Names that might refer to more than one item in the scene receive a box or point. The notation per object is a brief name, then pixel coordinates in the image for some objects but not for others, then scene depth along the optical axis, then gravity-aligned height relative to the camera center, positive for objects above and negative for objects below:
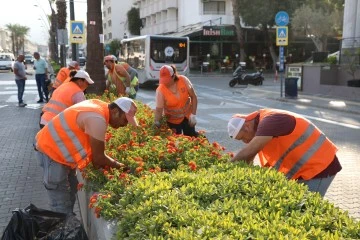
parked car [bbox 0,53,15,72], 42.00 -0.95
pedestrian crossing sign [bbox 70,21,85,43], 14.58 +0.78
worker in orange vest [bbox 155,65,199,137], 5.65 -0.65
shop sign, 40.09 +2.26
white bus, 23.30 -0.06
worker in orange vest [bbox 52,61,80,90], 8.82 -0.47
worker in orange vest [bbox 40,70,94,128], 4.88 -0.49
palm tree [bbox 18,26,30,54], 118.63 +5.63
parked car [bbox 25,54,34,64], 69.32 -1.06
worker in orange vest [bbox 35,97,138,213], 3.43 -0.72
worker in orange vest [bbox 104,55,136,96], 8.46 -0.50
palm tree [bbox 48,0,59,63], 35.83 +2.62
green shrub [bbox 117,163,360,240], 2.04 -0.84
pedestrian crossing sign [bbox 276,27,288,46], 17.14 +0.74
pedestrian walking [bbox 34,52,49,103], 15.05 -0.61
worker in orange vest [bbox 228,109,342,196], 3.25 -0.74
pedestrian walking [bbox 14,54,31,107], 14.45 -0.74
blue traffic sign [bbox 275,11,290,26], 17.05 +1.42
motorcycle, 24.39 -1.36
